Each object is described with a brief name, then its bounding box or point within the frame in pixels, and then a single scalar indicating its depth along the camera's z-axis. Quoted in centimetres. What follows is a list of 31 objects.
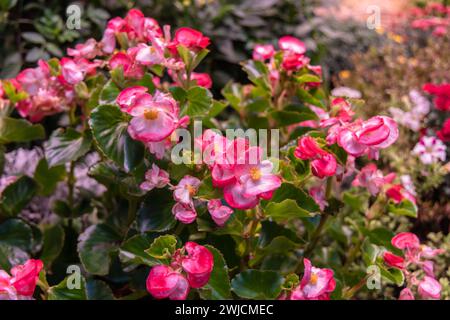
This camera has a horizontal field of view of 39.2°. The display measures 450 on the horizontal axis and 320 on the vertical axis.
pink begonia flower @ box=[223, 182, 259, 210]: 90
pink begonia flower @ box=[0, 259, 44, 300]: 91
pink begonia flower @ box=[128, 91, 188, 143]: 93
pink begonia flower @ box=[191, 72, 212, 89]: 124
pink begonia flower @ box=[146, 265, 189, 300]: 87
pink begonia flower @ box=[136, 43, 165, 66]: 105
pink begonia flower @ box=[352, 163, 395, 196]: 114
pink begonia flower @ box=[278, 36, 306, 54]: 124
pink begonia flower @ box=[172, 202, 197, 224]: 95
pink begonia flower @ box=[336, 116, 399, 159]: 95
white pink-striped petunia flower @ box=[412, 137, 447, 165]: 166
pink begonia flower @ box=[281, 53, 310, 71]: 118
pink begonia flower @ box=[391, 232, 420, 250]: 107
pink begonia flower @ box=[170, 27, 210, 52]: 109
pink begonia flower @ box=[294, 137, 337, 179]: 97
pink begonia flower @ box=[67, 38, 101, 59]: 120
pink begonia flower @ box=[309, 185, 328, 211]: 113
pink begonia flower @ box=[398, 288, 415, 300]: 108
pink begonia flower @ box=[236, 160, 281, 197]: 90
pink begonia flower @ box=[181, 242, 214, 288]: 87
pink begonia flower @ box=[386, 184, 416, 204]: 119
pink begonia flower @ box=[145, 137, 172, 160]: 98
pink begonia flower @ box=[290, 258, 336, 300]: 93
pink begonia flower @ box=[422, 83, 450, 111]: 152
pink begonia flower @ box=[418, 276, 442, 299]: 103
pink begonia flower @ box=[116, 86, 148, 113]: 95
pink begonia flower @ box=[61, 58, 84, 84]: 113
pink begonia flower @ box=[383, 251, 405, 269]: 101
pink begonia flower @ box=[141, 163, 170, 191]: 100
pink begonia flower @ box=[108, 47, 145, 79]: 110
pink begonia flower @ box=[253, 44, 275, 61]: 132
